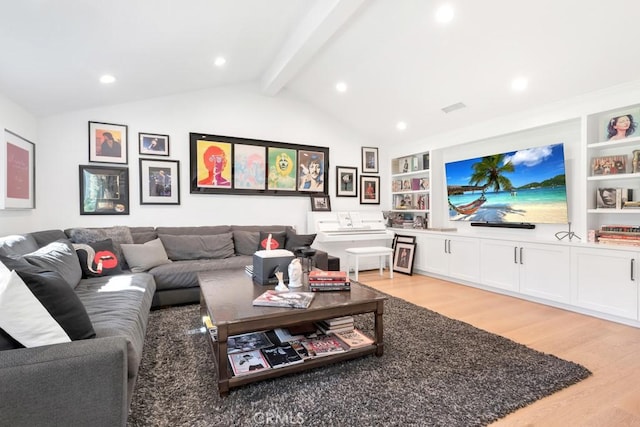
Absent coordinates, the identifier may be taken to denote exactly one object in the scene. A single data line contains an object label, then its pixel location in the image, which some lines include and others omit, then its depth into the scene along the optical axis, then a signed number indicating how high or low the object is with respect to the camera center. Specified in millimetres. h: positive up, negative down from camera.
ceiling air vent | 4000 +1374
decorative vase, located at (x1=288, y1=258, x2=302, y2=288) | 2309 -432
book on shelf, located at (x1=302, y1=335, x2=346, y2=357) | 2008 -862
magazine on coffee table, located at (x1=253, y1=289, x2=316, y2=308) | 1911 -526
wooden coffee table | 1712 -577
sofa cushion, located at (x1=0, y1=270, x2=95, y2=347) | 1137 -362
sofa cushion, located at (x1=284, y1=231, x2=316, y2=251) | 4051 -337
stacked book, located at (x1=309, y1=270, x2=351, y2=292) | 2254 -488
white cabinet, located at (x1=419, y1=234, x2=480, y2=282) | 4199 -599
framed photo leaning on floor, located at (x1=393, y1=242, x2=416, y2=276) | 5000 -698
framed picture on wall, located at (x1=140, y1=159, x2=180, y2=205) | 4023 +438
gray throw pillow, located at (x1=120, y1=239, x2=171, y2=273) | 3252 -421
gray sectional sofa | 1071 -518
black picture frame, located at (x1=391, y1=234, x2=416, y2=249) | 5113 -415
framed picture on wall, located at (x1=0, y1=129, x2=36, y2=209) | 2709 +420
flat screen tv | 3543 +327
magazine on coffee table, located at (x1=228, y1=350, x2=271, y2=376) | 1810 -873
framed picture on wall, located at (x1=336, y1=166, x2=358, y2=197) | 5379 +567
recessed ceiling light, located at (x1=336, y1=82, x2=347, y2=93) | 4360 +1780
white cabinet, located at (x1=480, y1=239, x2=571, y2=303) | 3305 -627
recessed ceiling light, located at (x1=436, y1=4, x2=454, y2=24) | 2764 +1779
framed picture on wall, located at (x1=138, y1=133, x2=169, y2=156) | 4020 +920
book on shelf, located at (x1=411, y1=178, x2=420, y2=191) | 5355 +506
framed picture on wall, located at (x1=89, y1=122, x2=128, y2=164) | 3775 +892
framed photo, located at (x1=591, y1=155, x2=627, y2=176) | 3078 +466
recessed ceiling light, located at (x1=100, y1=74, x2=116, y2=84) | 3028 +1337
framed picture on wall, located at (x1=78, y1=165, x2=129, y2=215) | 3734 +319
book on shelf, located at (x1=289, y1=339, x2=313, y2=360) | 1964 -859
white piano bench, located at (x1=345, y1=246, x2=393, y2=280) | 4609 -553
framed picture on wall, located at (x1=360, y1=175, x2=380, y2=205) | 5605 +433
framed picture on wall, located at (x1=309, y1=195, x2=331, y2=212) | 5098 +187
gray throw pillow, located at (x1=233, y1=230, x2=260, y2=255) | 4117 -350
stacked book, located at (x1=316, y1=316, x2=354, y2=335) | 2277 -803
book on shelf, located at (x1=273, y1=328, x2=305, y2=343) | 2156 -837
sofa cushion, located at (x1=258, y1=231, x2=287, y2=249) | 4086 -296
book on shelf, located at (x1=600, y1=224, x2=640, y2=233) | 2941 -149
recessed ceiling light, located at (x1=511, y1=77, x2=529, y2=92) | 3295 +1364
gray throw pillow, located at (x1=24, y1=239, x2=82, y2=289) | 2060 -301
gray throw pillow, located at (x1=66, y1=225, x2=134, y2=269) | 3219 -199
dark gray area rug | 1569 -989
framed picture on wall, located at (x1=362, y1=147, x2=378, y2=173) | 5621 +975
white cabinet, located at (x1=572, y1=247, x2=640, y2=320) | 2812 -636
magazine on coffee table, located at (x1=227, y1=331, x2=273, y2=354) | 2035 -848
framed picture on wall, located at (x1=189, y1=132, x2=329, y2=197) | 4340 +715
